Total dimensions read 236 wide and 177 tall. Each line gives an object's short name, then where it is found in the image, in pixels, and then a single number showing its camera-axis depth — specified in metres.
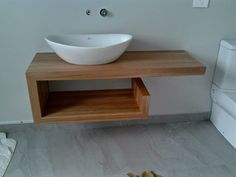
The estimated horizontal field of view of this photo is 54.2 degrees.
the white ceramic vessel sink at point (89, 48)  1.35
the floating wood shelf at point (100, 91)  1.39
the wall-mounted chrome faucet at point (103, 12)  1.60
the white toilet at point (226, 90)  1.73
